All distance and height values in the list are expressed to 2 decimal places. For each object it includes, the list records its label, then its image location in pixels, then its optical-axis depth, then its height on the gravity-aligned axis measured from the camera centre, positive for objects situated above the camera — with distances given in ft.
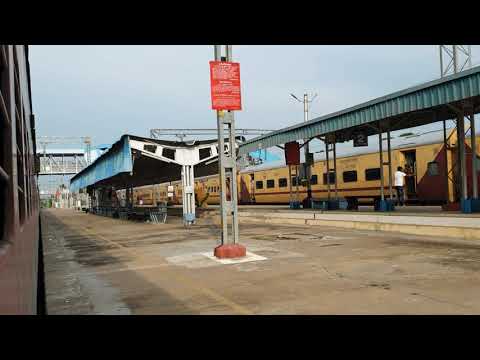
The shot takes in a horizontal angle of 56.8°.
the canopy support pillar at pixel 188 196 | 64.95 -0.12
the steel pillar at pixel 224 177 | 31.63 +1.20
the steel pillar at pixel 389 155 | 56.59 +4.07
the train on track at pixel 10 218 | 5.43 -0.25
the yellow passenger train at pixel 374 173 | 58.95 +2.40
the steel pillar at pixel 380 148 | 56.57 +5.07
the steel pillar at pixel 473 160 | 42.60 +2.27
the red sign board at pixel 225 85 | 30.99 +7.60
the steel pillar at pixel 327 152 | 68.08 +5.87
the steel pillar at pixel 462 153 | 44.14 +3.09
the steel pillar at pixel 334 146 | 65.67 +6.39
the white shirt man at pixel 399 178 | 57.72 +1.13
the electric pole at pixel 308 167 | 73.20 +3.88
